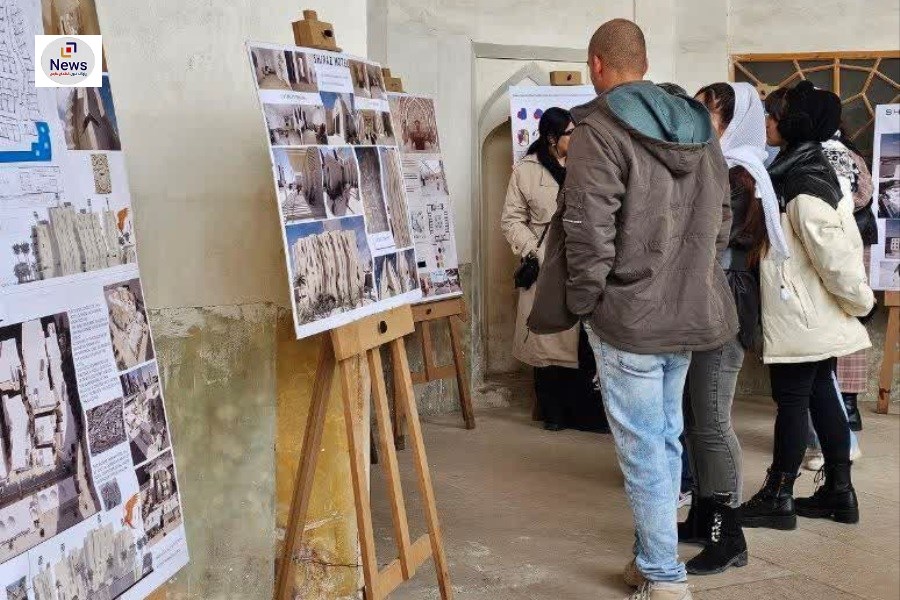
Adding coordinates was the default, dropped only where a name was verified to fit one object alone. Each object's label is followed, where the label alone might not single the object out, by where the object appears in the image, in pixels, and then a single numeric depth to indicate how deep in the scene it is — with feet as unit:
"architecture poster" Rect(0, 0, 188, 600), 6.32
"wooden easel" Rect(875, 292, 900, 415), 20.04
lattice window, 21.01
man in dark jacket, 9.88
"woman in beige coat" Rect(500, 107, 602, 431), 18.81
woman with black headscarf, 12.57
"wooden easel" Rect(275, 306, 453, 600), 9.57
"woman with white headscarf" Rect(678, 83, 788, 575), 11.89
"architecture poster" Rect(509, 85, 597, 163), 20.03
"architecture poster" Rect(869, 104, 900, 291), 20.02
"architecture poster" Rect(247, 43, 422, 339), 9.09
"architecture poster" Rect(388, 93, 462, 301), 17.72
